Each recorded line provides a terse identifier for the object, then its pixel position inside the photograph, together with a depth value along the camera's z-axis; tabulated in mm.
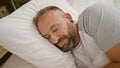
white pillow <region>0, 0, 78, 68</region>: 1114
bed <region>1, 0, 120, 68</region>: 1113
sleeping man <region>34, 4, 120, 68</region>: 1037
